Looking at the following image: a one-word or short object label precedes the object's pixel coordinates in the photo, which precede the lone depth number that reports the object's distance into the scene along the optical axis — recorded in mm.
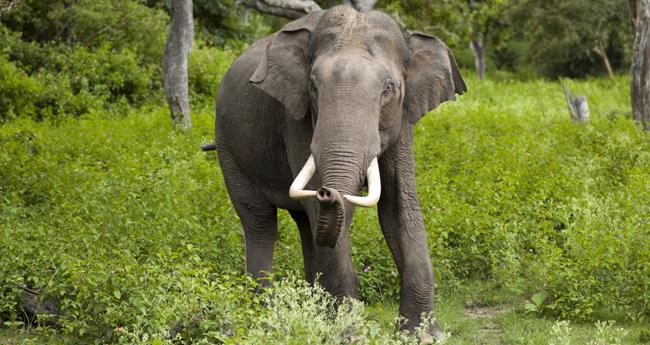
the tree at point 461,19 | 29906
